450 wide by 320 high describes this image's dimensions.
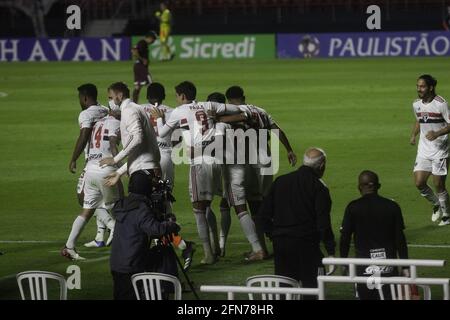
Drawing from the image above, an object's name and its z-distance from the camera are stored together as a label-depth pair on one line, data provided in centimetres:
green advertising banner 4616
